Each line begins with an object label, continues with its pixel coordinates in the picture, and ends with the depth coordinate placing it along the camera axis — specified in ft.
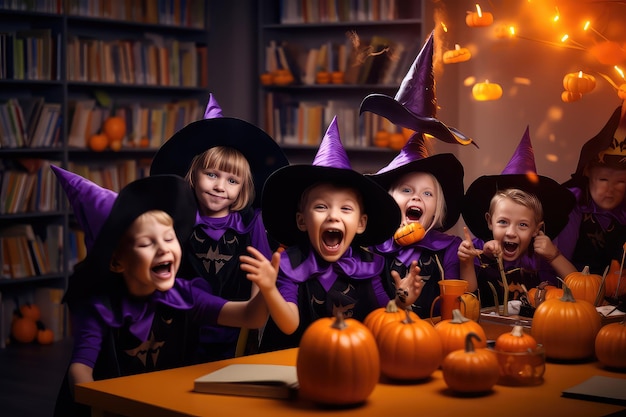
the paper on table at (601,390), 7.36
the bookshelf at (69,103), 21.39
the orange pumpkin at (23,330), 21.26
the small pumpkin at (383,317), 8.31
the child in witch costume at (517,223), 11.85
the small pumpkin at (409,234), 11.44
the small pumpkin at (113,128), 23.03
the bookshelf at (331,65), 23.41
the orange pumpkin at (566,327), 8.77
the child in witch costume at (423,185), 11.57
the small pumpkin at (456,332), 8.31
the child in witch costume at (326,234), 10.19
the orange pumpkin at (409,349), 7.83
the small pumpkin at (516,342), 8.05
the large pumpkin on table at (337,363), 7.09
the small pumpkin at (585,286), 10.66
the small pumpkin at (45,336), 21.38
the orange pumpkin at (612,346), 8.43
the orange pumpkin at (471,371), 7.43
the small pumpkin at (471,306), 9.99
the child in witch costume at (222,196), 11.39
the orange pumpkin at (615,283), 11.07
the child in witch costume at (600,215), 13.03
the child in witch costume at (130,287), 8.83
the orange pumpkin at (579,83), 16.19
